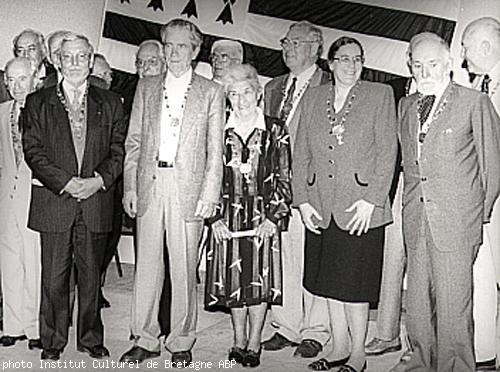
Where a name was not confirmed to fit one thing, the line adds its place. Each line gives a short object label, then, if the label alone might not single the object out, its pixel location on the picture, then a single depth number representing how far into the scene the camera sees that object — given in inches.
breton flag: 145.0
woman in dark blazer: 139.5
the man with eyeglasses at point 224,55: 150.6
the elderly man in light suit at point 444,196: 134.6
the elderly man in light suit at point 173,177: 144.3
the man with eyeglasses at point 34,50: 153.3
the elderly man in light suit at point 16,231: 151.4
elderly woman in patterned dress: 142.4
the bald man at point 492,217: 138.6
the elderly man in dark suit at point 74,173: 144.5
